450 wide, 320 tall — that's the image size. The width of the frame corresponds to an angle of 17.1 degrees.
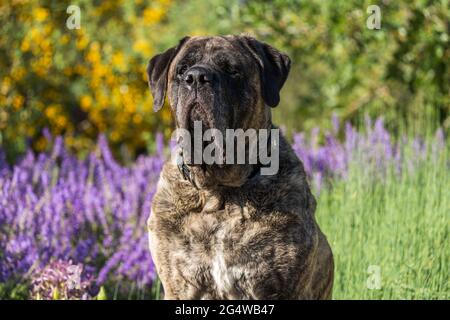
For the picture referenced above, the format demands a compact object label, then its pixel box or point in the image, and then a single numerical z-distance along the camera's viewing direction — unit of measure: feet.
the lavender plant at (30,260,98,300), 25.88
